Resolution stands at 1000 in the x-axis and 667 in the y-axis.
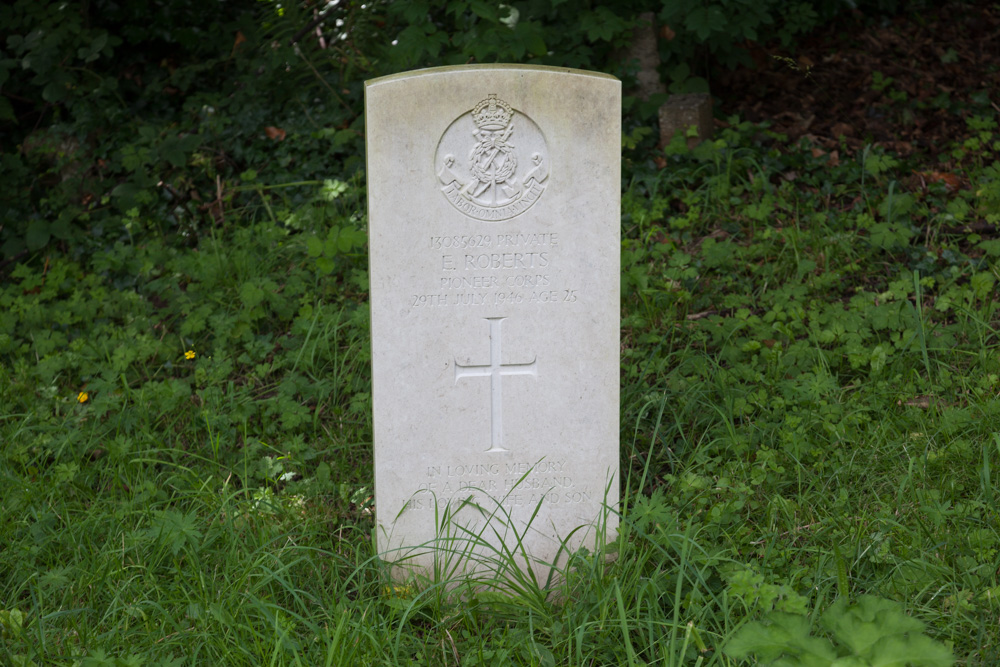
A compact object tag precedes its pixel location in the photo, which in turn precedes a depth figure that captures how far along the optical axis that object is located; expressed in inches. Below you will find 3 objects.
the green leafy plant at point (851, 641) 62.1
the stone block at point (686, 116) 202.5
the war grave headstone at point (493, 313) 100.3
